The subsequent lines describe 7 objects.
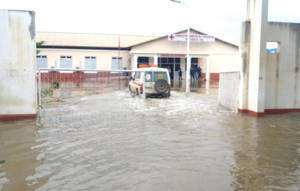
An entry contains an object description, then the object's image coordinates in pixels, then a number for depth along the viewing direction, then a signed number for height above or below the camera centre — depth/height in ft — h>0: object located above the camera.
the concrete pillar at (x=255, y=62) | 34.81 +1.41
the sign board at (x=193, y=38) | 110.06 +14.02
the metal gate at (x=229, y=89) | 39.24 -2.44
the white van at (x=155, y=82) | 51.29 -1.72
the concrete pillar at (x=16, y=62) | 30.55 +1.09
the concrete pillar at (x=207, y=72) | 112.27 +0.18
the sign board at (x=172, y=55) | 109.60 +6.90
